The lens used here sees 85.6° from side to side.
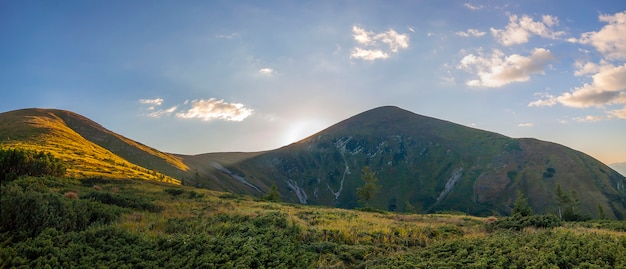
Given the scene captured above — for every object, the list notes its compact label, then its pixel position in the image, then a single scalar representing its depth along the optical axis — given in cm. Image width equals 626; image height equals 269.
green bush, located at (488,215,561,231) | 2418
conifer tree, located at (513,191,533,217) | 6036
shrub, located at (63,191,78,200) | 2493
